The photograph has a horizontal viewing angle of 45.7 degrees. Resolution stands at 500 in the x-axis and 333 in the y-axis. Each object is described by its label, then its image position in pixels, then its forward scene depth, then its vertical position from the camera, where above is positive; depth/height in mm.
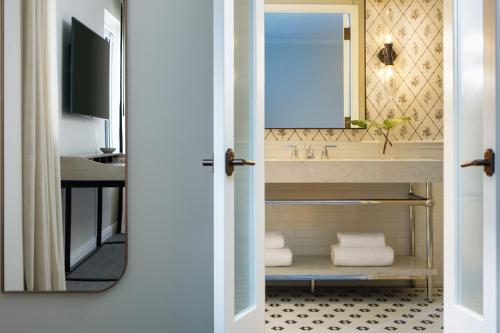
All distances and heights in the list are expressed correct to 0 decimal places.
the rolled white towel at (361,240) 3664 -453
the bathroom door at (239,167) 1947 +1
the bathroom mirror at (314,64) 3945 +687
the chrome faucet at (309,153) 3910 +93
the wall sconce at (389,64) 3930 +684
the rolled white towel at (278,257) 3586 -547
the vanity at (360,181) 3424 -92
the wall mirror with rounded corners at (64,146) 2455 +91
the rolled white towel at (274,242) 3629 -456
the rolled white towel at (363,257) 3627 -551
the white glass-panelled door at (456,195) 2152 -107
